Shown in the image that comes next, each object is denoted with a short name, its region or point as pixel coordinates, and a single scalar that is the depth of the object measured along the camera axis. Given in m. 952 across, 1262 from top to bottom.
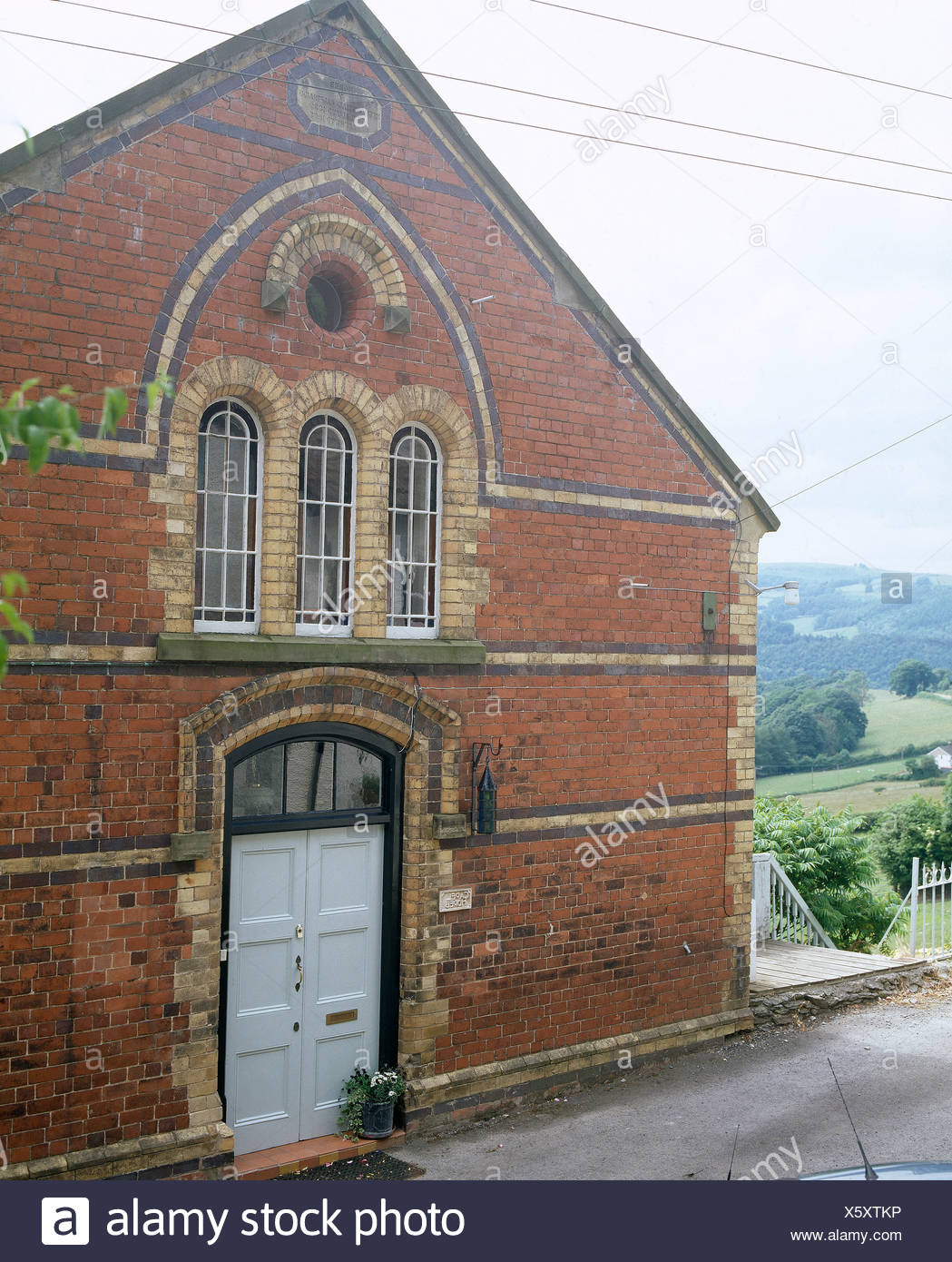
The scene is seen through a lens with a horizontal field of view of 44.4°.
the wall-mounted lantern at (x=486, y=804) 10.08
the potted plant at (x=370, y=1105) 9.47
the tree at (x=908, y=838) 45.97
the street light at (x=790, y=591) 12.86
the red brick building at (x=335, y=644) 8.05
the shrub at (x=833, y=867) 18.89
